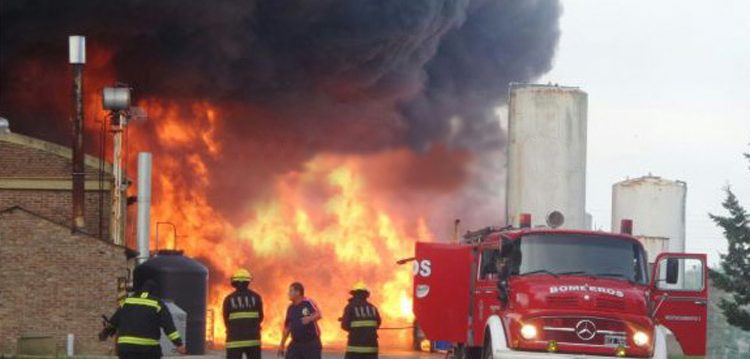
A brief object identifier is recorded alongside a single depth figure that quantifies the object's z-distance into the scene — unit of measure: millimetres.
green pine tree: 45344
